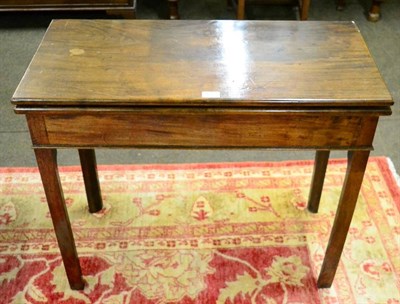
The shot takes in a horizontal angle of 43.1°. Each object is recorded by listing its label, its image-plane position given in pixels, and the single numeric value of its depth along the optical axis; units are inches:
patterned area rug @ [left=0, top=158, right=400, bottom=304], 63.6
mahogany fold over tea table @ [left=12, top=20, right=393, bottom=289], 47.0
